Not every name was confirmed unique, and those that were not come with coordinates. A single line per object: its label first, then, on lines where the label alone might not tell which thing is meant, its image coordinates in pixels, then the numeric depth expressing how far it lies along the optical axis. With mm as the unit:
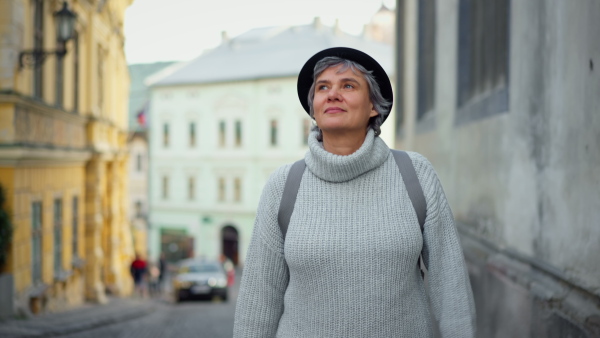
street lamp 11273
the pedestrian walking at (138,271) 21172
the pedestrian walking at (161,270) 23400
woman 2389
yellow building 10984
